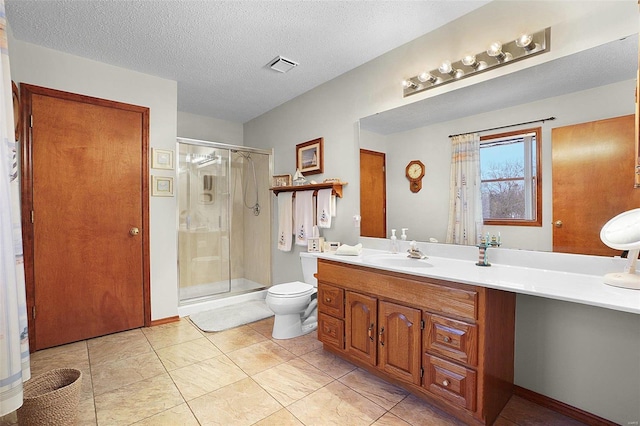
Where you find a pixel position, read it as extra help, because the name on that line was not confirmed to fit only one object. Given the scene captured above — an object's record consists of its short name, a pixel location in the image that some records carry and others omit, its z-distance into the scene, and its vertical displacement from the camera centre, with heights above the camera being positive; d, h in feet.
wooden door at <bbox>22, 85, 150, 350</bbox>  7.79 -0.13
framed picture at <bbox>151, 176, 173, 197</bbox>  9.55 +0.80
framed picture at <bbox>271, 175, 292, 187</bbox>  11.41 +1.14
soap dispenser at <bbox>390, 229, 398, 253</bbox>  7.69 -0.96
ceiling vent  8.32 +4.22
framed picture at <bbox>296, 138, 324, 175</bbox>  10.08 +1.86
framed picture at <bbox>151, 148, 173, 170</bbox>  9.55 +1.70
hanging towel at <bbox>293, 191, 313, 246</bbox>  10.30 -0.30
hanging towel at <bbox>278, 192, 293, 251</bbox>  11.27 -0.51
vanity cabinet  4.73 -2.40
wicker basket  4.58 -3.09
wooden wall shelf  9.18 +0.74
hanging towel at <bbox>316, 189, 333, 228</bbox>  9.44 +0.01
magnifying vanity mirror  4.15 -0.54
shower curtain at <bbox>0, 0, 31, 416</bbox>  3.60 -0.76
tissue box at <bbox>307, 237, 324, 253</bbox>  9.36 -1.14
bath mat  9.48 -3.73
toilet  8.30 -2.74
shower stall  12.17 -0.48
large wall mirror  4.82 +1.82
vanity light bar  5.40 +3.02
